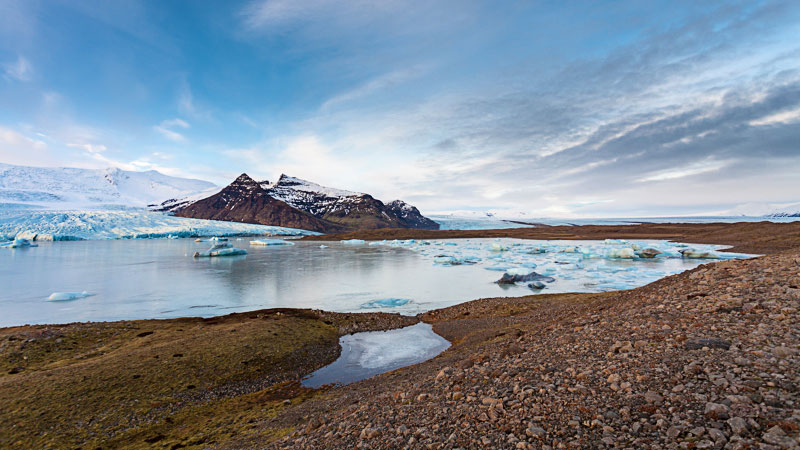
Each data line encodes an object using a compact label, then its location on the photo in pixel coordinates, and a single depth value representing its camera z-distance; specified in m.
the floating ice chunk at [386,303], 21.83
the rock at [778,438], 2.96
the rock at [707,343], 5.23
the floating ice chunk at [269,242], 86.19
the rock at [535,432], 4.09
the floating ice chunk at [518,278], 29.34
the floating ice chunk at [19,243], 68.83
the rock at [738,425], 3.29
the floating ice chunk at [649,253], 45.84
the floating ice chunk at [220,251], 56.48
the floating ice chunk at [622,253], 45.17
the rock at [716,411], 3.59
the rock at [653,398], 4.21
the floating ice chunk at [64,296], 23.58
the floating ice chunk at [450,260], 43.74
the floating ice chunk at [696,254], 41.34
